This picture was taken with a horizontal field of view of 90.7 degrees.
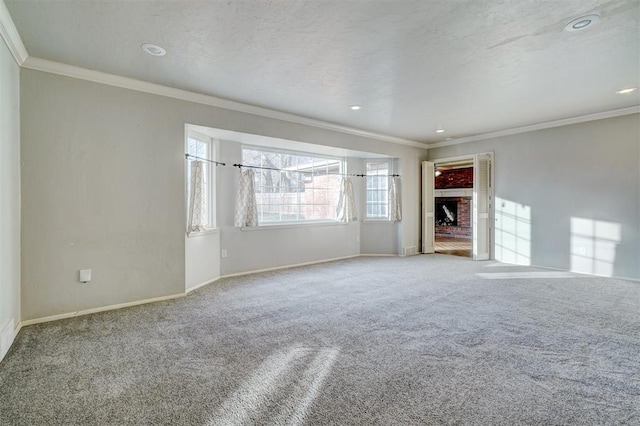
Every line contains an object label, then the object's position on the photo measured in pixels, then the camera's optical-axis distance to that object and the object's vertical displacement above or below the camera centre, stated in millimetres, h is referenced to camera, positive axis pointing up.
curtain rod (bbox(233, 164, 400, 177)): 5080 +702
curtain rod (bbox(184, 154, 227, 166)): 4092 +687
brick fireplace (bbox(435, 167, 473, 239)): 10305 +164
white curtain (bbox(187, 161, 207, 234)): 4117 +112
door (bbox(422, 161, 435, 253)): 7234 +36
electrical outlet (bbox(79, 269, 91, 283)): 3279 -703
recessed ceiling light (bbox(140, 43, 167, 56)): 2770 +1430
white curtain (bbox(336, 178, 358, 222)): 6395 +111
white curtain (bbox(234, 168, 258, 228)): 5000 +101
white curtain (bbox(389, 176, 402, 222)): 6820 +141
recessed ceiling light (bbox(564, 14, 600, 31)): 2361 +1433
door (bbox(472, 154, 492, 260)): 6316 +33
